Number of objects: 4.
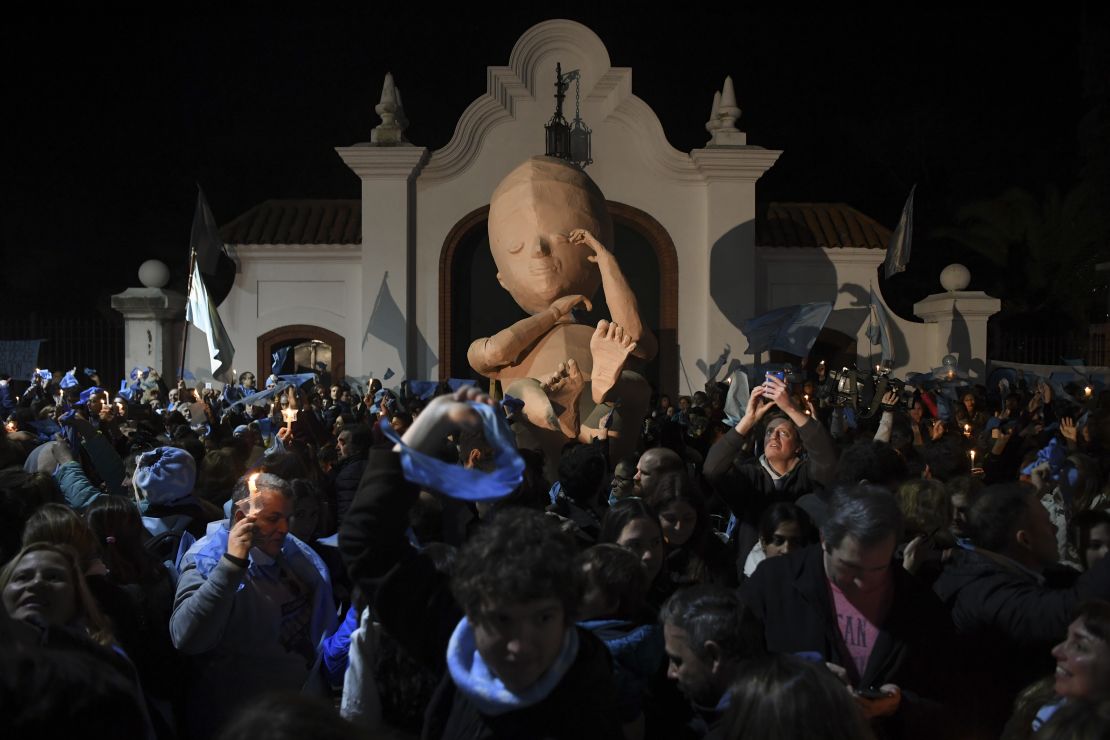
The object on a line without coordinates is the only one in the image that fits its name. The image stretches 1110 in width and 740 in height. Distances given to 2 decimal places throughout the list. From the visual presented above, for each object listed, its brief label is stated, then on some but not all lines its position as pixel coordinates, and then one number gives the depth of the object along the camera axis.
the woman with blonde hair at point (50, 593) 3.01
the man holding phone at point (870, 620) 3.14
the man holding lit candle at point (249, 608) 3.34
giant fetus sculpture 10.75
